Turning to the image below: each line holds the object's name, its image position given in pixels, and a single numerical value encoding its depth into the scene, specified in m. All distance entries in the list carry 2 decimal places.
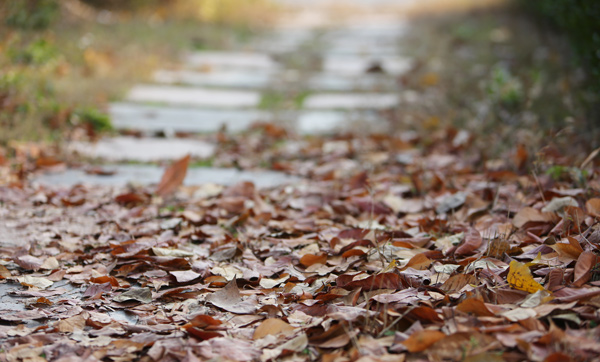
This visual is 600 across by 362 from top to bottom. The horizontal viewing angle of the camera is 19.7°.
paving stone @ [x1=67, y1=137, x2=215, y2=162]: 6.27
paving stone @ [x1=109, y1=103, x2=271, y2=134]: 6.63
